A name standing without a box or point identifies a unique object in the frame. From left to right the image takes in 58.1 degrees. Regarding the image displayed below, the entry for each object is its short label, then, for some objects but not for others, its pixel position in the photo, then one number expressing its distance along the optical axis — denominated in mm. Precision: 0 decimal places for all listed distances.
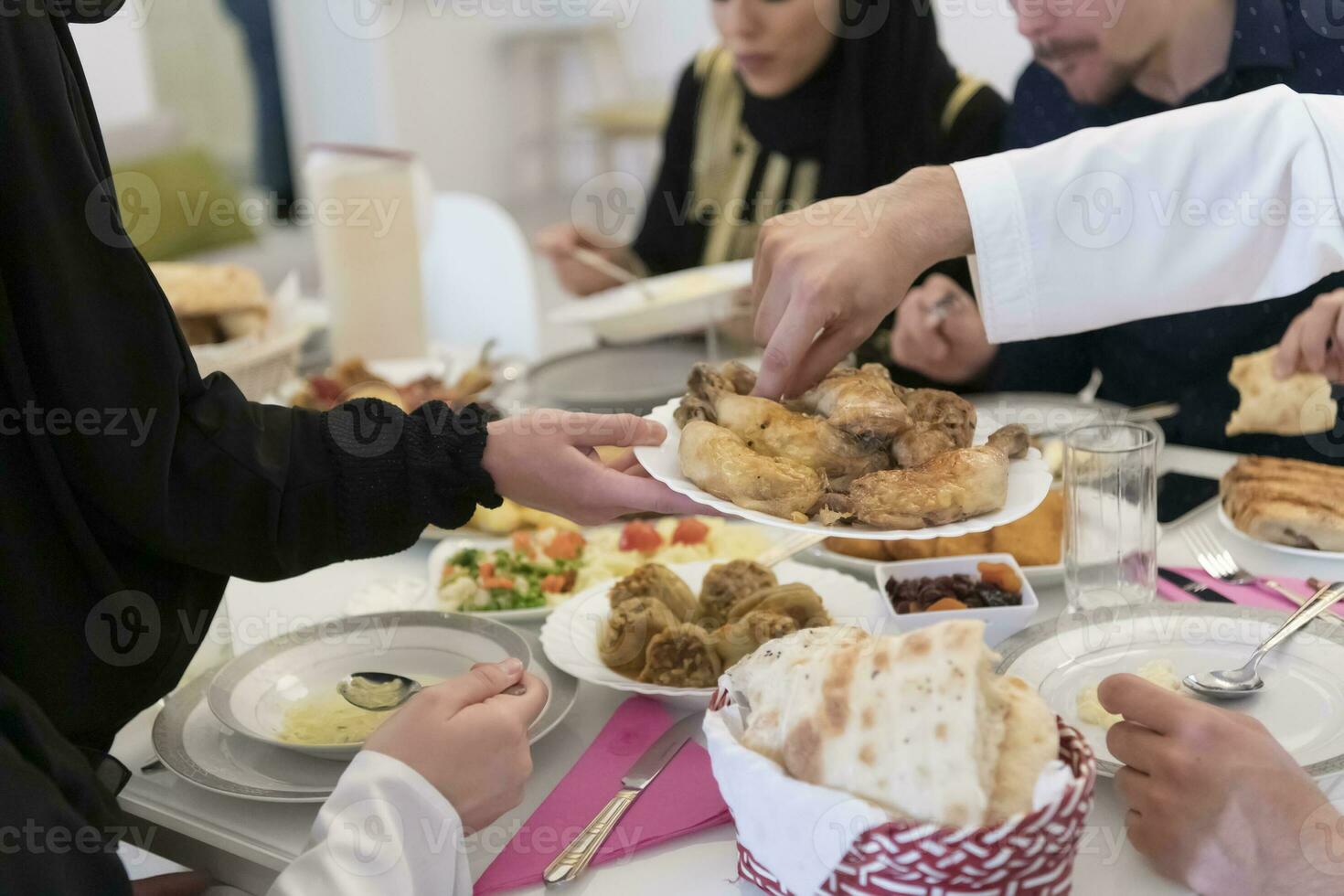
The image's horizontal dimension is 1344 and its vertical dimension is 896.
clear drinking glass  1469
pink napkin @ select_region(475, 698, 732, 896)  1097
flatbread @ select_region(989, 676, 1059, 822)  875
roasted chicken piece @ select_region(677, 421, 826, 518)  1142
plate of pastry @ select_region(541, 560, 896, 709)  1322
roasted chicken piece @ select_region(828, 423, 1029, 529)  1109
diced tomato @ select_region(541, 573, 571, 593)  1648
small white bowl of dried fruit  1390
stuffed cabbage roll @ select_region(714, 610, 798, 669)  1314
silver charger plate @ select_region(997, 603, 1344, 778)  1203
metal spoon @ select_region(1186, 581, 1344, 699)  1244
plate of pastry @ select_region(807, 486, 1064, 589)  1604
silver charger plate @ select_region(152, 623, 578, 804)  1202
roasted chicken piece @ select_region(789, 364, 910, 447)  1242
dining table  1069
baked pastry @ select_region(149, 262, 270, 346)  2443
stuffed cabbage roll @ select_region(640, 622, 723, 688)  1320
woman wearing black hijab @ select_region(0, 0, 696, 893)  1121
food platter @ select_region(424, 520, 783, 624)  1696
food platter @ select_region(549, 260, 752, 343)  2492
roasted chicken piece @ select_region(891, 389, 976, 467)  1231
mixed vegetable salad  1611
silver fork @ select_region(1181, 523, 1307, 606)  1510
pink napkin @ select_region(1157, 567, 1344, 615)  1479
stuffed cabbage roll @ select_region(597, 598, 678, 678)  1348
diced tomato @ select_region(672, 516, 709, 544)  1754
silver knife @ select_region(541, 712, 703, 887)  1070
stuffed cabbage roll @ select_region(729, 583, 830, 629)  1381
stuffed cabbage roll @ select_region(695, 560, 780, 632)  1435
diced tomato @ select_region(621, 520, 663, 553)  1749
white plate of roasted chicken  1122
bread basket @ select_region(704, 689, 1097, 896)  837
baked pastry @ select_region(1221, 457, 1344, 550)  1601
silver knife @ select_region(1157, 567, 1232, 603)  1518
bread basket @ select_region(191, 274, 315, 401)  2355
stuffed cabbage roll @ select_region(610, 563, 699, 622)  1421
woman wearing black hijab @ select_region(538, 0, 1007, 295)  2980
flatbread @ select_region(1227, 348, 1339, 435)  1914
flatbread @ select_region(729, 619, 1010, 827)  862
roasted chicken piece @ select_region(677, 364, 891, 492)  1240
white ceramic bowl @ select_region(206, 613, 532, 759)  1370
